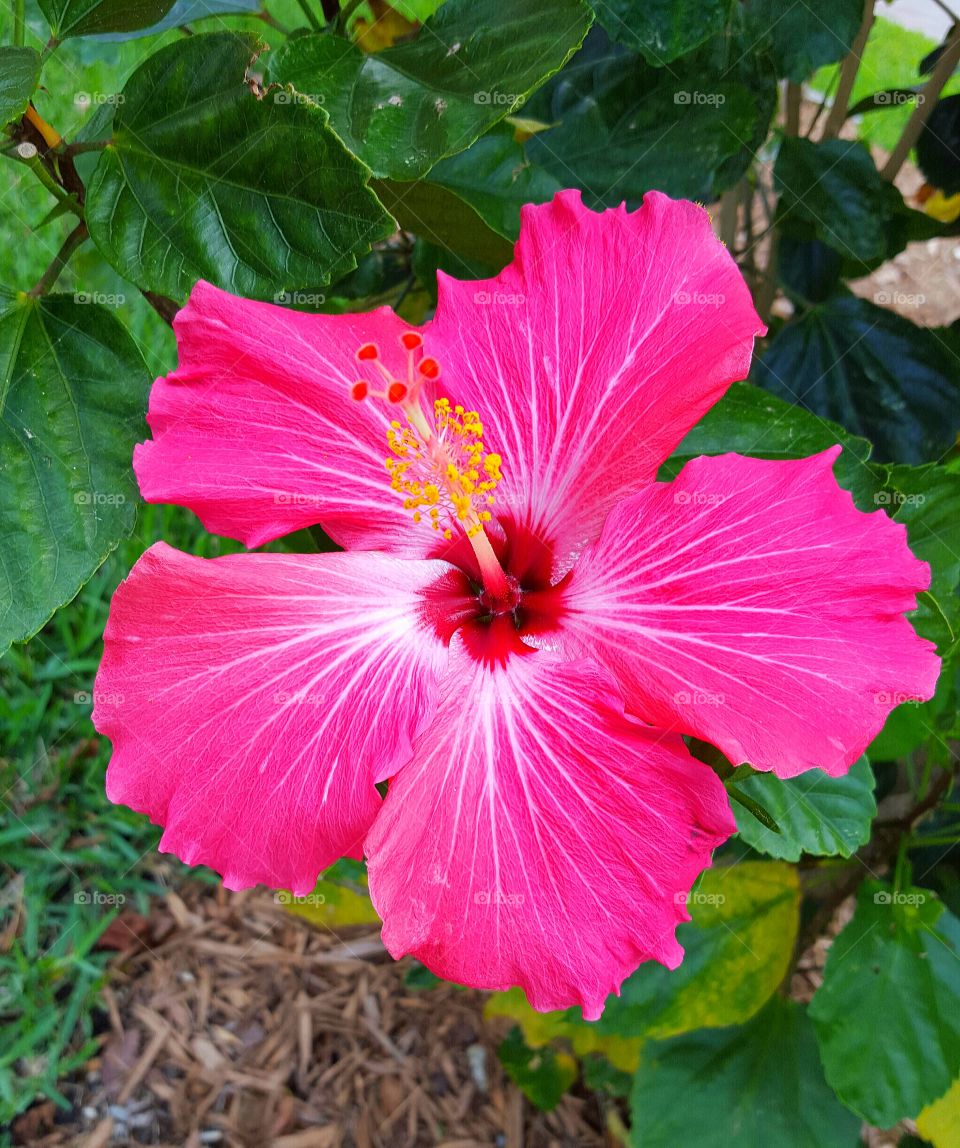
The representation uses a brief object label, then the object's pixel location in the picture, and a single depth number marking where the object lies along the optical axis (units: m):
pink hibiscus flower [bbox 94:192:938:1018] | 0.16
